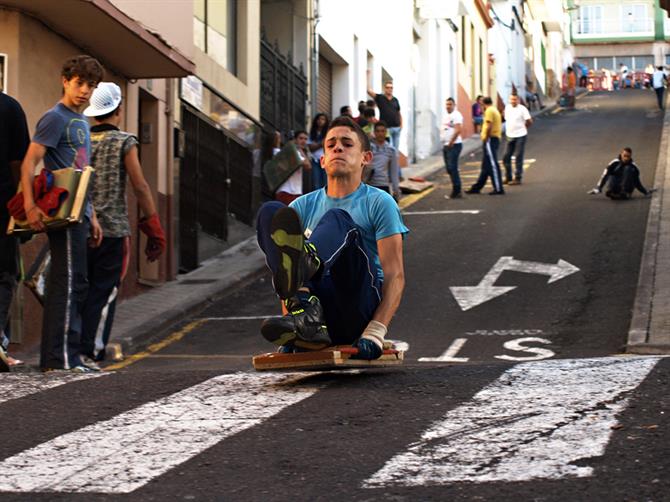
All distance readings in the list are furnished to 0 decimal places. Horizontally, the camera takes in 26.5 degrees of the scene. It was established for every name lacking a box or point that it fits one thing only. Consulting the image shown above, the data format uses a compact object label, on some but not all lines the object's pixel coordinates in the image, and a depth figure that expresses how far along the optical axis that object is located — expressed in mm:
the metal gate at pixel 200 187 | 18453
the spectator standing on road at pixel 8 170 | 8478
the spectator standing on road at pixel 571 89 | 62188
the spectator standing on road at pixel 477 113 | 43750
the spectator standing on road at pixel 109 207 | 9094
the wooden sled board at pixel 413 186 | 26781
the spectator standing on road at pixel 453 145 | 25359
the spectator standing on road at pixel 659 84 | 53250
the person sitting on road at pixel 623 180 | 23047
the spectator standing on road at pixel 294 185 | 19531
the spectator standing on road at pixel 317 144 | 21719
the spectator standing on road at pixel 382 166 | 19906
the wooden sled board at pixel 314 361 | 6559
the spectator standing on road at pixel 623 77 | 91438
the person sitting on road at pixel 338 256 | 6305
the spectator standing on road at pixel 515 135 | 27250
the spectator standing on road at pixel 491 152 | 25391
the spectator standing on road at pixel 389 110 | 27578
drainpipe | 26578
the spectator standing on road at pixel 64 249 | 8289
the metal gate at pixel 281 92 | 23906
